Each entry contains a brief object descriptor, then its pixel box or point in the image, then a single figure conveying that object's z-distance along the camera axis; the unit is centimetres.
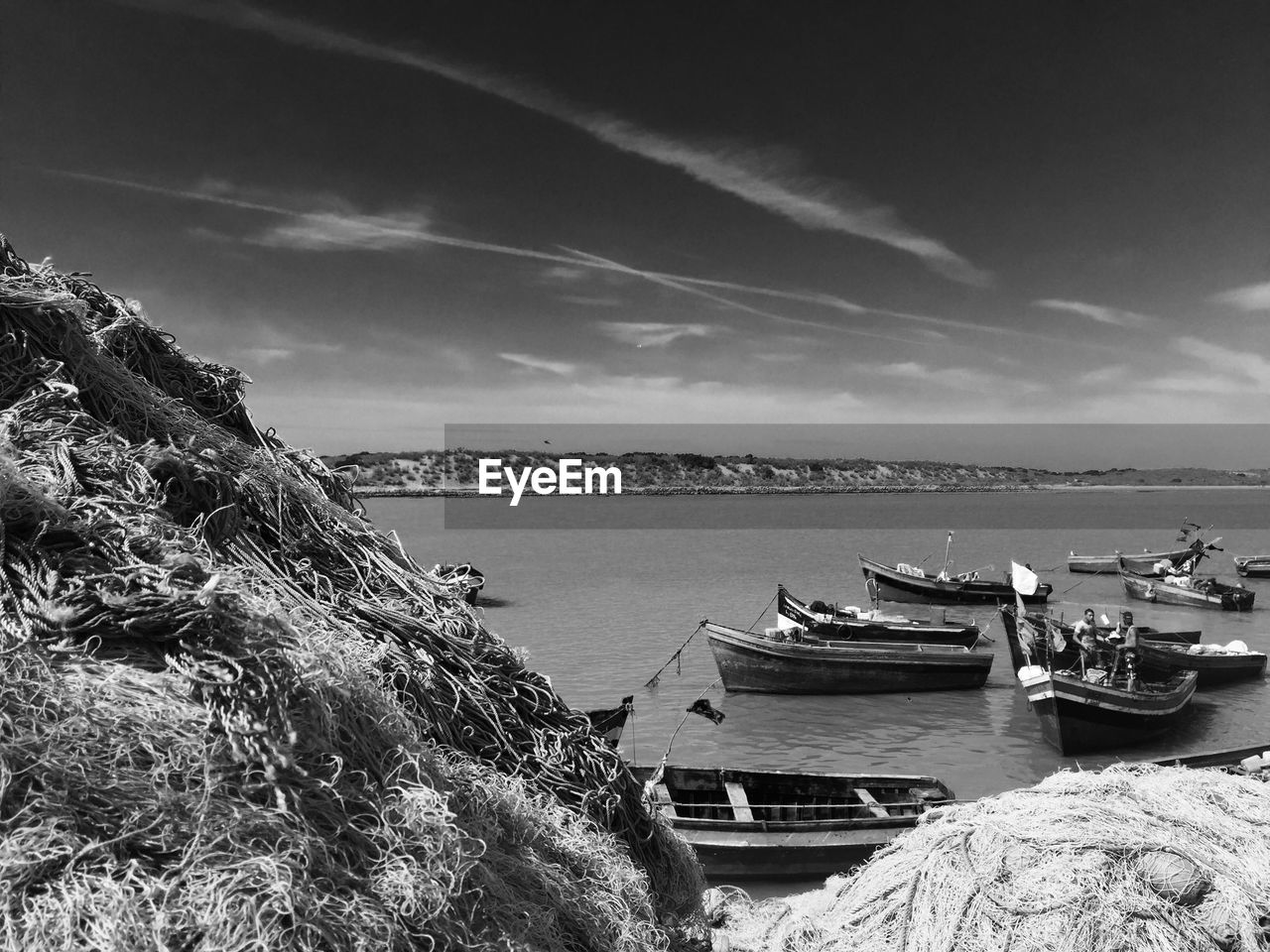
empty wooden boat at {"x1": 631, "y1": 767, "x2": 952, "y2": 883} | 1173
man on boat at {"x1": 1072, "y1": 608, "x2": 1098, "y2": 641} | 2066
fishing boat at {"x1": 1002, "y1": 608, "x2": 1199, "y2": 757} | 1789
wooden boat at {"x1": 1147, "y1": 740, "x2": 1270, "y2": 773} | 1227
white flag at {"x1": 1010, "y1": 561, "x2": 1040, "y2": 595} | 2651
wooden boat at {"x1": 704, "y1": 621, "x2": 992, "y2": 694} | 2341
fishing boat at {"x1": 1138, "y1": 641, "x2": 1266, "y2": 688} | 2377
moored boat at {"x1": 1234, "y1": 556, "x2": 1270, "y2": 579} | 5291
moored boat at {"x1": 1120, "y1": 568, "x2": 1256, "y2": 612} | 3953
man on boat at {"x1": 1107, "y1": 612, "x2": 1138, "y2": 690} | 1908
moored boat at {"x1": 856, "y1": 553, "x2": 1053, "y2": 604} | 4062
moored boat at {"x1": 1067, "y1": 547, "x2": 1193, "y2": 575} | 4925
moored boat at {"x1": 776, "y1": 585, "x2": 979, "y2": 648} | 2552
